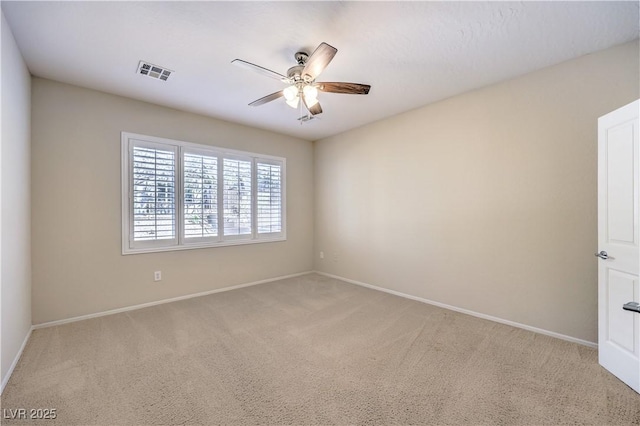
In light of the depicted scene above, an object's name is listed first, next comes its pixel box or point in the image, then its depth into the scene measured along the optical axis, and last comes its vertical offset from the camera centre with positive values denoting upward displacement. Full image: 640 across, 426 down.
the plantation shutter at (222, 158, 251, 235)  4.22 +0.28
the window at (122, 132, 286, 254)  3.40 +0.26
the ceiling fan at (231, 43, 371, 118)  2.10 +1.14
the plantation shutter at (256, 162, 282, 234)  4.62 +0.28
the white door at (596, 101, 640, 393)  1.88 -0.22
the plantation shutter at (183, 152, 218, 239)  3.80 +0.27
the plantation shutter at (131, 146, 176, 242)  3.40 +0.26
